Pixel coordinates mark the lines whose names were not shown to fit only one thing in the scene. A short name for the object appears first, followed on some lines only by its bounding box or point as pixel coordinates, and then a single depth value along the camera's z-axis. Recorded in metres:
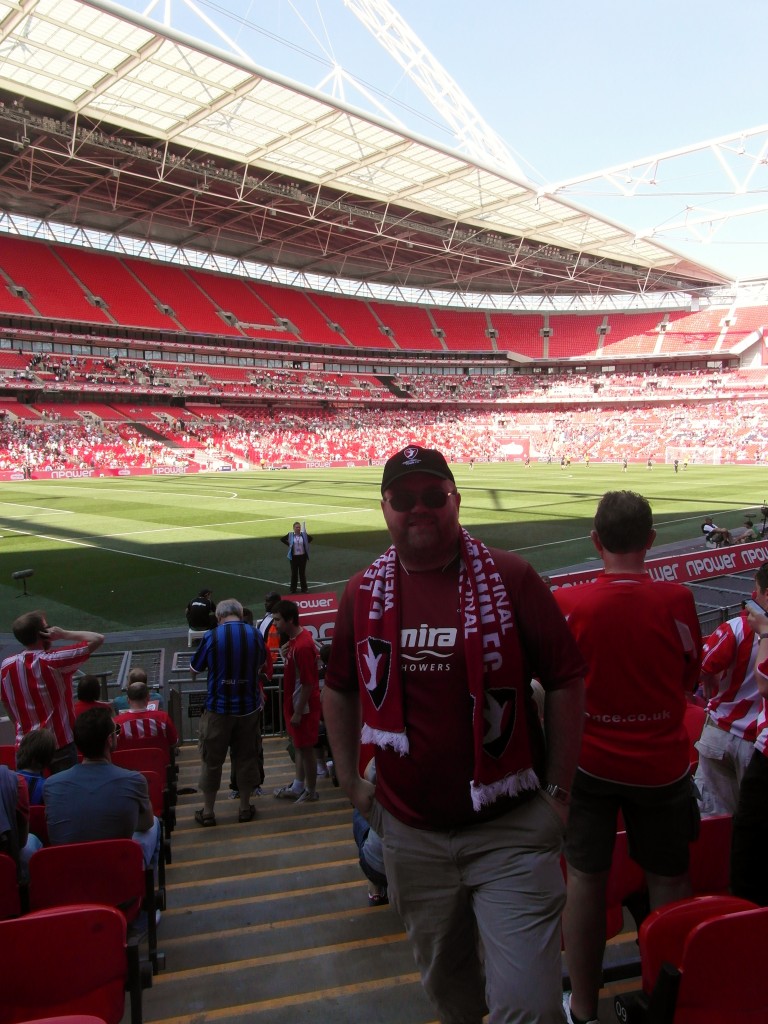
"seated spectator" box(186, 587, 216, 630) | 10.87
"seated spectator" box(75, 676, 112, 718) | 4.85
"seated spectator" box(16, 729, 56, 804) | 3.75
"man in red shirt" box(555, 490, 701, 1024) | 2.60
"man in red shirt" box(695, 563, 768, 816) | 3.47
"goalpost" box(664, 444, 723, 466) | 56.30
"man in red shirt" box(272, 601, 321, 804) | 5.53
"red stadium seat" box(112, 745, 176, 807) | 4.52
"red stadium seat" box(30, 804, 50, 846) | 3.46
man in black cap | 2.10
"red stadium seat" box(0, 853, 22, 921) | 2.68
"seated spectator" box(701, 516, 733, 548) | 16.09
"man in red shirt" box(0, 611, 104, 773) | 4.73
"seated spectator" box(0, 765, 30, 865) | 3.03
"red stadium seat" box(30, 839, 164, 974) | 2.81
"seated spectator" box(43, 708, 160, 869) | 3.27
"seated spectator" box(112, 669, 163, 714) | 5.71
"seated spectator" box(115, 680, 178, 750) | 5.23
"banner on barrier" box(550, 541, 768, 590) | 8.98
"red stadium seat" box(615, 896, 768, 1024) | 1.98
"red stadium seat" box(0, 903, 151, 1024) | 2.19
